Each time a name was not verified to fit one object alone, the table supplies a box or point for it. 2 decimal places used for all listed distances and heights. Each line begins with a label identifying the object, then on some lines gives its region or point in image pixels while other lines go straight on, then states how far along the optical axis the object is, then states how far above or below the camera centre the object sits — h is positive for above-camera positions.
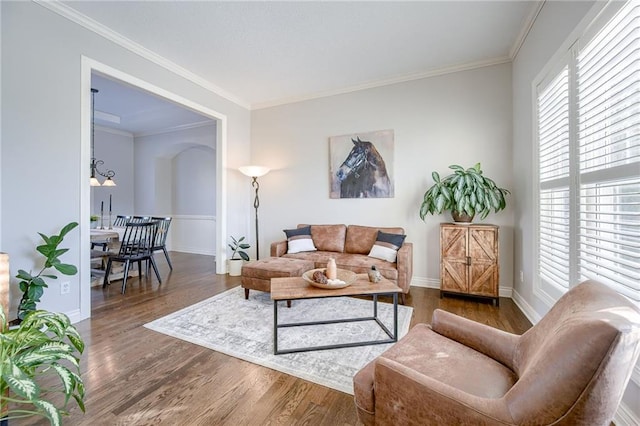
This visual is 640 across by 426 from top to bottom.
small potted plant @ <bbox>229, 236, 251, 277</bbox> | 4.54 -0.79
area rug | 1.97 -1.09
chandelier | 4.60 +1.12
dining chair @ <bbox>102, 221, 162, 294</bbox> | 3.85 -0.49
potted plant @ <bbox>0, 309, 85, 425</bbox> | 0.95 -0.59
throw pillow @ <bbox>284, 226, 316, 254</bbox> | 4.05 -0.42
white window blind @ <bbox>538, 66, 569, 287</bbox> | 2.09 +0.28
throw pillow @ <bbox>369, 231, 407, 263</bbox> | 3.46 -0.44
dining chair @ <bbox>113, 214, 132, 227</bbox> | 5.49 -0.19
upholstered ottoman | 3.13 -0.70
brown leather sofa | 3.23 -0.56
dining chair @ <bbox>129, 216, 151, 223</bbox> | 4.81 -0.12
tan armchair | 0.73 -0.60
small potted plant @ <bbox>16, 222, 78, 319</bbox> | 2.27 -0.54
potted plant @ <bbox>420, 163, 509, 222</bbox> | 3.16 +0.21
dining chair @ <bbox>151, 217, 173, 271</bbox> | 4.43 -0.35
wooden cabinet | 3.14 -0.56
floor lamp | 4.56 +0.71
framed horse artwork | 4.11 +0.75
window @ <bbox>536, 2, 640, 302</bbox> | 1.40 +0.34
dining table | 4.10 -0.35
